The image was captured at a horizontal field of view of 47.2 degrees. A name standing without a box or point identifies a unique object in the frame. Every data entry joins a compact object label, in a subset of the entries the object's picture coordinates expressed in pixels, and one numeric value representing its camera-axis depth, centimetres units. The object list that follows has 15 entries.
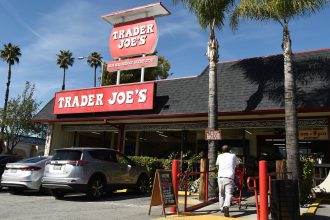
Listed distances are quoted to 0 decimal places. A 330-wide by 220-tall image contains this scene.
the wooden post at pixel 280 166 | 1156
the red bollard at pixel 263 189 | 773
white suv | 1199
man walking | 933
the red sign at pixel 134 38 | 2005
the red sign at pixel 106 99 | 1770
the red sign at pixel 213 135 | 1255
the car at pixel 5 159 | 1551
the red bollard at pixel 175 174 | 985
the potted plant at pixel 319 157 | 1354
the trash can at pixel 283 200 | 823
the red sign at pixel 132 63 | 1950
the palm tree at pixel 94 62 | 5831
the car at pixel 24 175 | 1336
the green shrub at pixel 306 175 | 1182
